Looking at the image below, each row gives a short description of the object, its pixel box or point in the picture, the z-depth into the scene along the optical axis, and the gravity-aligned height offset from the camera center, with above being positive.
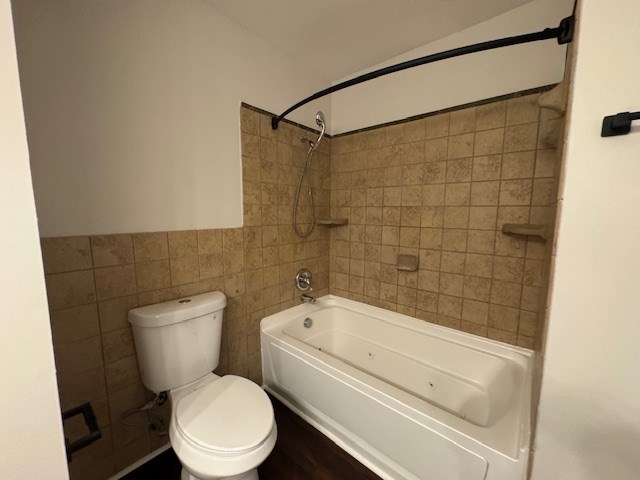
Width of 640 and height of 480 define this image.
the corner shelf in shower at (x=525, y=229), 1.19 -0.07
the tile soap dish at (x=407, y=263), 1.76 -0.33
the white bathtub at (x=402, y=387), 0.99 -0.90
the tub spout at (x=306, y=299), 1.96 -0.64
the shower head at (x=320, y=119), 1.79 +0.65
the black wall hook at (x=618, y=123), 0.57 +0.20
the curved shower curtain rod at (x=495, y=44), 0.82 +0.61
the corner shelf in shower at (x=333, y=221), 1.98 -0.05
